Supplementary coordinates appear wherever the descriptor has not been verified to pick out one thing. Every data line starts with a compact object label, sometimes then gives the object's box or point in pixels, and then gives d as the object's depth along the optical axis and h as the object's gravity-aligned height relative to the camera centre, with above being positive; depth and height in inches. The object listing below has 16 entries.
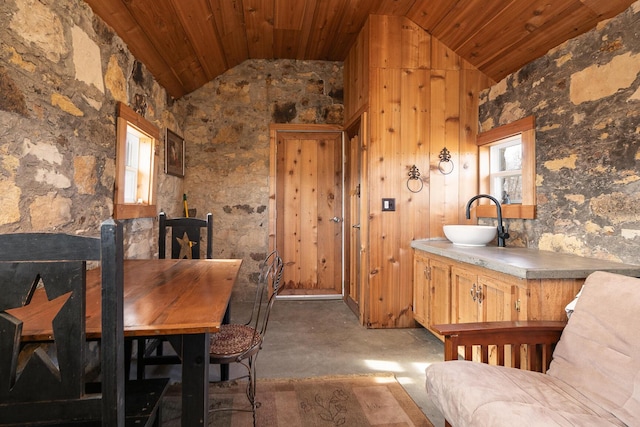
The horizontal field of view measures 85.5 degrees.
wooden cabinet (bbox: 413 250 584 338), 67.4 -16.7
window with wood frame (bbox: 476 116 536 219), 100.5 +18.1
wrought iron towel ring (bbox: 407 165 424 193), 124.3 +16.2
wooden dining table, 42.0 -12.7
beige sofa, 44.4 -23.6
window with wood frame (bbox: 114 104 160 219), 94.8 +17.8
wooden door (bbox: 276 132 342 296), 165.6 +5.0
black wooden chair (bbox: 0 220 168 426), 31.1 -10.2
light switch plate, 123.4 +6.0
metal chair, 61.9 -23.6
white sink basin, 99.6 -3.6
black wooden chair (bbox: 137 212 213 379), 101.3 -4.7
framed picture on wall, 135.5 +27.2
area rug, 68.9 -39.4
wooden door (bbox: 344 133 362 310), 137.5 -0.6
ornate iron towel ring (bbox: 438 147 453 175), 125.1 +21.6
